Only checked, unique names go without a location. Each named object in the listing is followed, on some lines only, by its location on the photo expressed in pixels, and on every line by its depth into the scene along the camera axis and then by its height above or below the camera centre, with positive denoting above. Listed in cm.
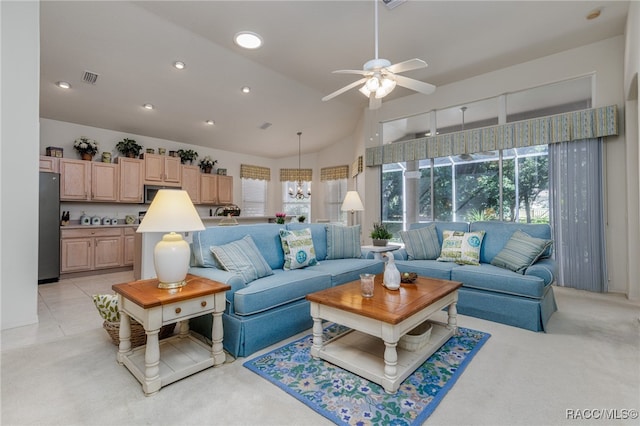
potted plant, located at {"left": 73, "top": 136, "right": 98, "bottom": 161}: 523 +127
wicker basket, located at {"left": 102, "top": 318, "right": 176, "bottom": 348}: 230 -91
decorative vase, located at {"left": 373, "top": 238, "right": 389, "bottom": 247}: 448 -41
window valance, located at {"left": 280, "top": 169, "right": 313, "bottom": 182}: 851 +119
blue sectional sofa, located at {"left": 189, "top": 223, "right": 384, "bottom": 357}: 226 -62
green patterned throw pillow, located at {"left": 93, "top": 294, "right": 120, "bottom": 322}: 232 -71
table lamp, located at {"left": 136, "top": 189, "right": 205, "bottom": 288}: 206 -8
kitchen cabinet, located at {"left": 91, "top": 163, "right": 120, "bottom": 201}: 527 +67
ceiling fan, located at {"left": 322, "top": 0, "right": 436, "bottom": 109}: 244 +118
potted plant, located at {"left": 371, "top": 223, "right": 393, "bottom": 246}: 449 -33
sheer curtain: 390 +1
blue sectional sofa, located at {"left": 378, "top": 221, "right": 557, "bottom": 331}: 273 -67
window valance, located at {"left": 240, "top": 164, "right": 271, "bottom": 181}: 785 +122
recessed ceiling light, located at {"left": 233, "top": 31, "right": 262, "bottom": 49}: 376 +233
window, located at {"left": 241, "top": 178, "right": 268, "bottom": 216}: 799 +54
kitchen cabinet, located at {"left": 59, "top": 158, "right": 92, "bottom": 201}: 495 +66
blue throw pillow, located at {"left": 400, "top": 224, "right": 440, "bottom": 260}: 388 -38
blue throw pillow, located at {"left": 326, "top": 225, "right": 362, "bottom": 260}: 376 -35
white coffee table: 182 -73
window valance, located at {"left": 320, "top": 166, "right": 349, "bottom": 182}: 784 +117
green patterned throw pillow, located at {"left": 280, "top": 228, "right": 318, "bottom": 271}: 312 -36
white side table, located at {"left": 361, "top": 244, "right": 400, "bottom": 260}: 413 -49
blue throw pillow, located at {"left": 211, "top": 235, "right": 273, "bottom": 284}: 256 -38
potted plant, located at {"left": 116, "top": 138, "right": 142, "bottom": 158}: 570 +137
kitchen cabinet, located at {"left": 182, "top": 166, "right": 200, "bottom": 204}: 649 +81
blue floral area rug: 160 -107
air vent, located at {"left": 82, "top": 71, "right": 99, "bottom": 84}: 419 +204
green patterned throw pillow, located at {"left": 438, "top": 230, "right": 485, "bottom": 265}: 348 -40
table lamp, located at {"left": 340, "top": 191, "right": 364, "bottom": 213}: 476 +20
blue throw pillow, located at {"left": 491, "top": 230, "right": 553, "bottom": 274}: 302 -40
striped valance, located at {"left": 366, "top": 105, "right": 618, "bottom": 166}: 385 +121
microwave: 592 +53
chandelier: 842 +70
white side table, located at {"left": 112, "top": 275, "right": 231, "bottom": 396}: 180 -70
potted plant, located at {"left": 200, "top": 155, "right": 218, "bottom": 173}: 699 +126
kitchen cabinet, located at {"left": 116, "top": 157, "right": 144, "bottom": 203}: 558 +74
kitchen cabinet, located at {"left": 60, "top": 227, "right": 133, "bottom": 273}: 486 -52
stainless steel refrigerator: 442 -15
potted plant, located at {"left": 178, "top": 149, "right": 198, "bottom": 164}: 654 +140
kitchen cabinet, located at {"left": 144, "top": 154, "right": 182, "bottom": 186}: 592 +98
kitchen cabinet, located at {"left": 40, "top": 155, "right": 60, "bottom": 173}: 472 +89
